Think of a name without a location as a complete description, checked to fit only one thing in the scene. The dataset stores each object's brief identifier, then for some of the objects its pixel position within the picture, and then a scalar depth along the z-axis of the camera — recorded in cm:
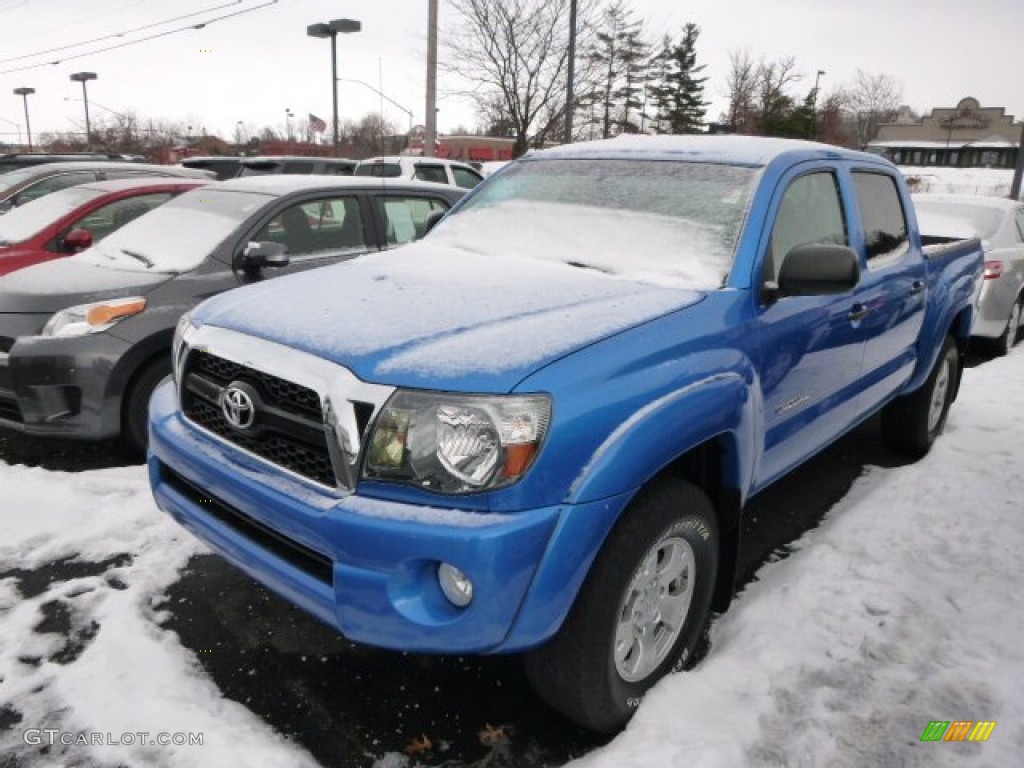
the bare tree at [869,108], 8975
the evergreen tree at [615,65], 2903
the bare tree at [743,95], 4981
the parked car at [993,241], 766
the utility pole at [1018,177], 1577
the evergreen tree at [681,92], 5425
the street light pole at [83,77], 3324
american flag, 2552
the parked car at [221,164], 1495
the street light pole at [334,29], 2080
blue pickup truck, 201
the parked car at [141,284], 421
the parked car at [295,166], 1366
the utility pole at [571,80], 1680
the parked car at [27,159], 1245
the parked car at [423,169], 1355
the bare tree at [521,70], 2586
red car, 604
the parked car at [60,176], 824
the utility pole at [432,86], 1730
